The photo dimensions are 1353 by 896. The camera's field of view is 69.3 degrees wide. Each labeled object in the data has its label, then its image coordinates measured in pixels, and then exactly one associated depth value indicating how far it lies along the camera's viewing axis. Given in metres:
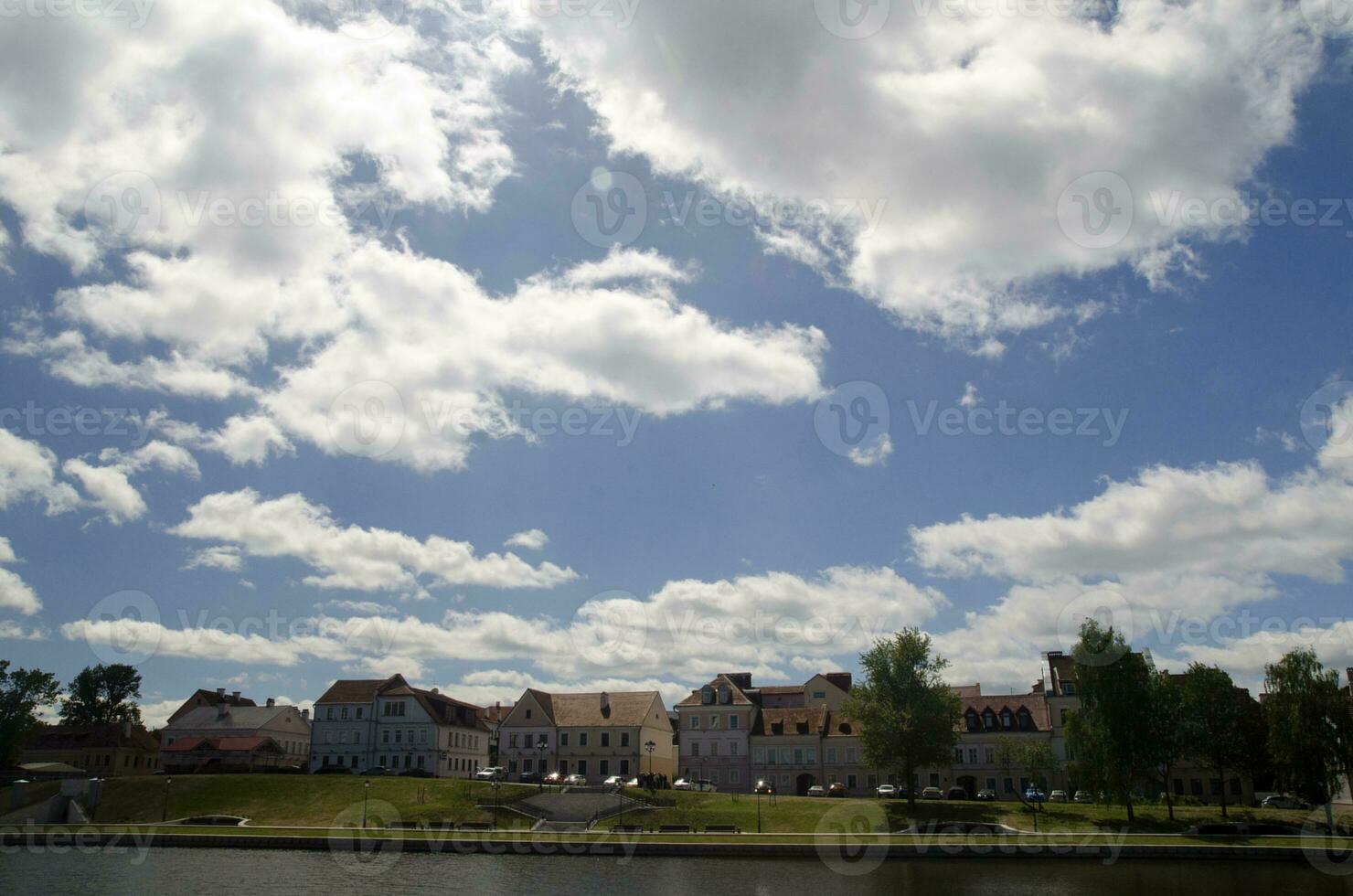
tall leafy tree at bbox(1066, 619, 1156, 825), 63.06
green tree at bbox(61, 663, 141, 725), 132.00
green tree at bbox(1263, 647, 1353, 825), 58.06
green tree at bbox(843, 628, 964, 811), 70.75
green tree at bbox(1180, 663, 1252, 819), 69.94
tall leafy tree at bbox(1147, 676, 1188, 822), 65.19
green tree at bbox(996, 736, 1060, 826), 74.12
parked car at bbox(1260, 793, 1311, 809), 67.88
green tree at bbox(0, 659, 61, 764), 100.75
